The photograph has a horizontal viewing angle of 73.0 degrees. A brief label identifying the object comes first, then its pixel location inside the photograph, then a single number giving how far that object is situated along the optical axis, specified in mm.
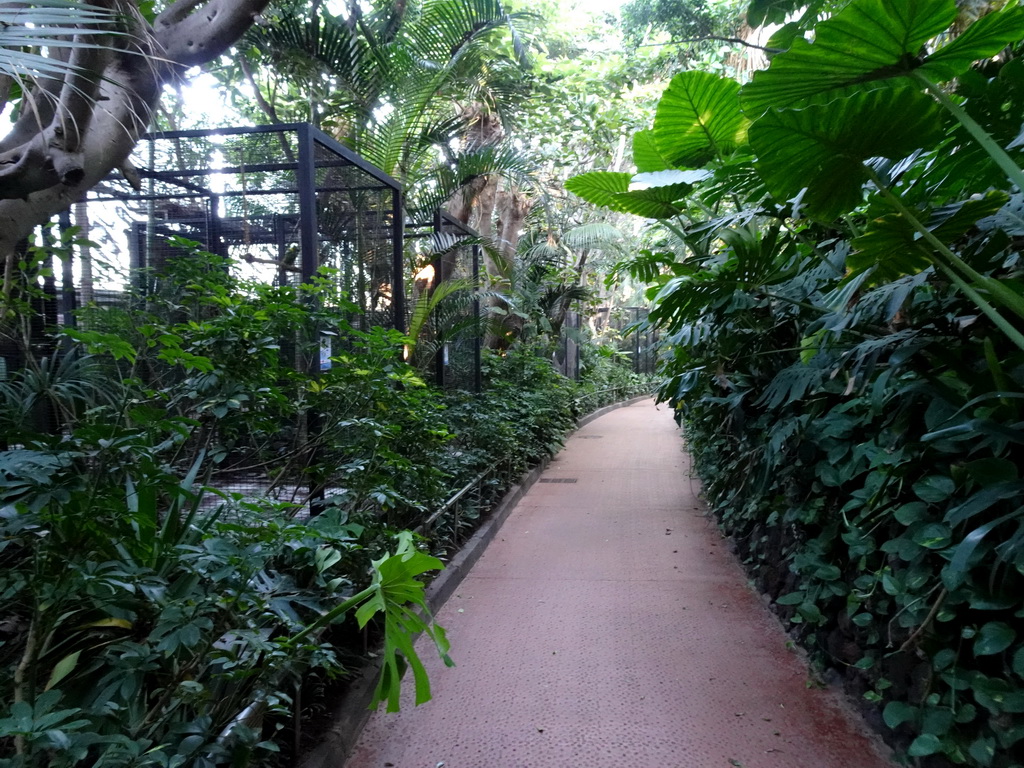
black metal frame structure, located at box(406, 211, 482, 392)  7328
